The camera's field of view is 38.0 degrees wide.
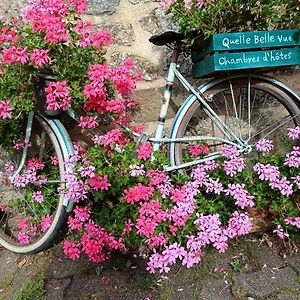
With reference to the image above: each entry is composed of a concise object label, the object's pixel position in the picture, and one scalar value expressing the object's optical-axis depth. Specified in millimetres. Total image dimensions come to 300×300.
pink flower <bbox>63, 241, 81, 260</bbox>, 2197
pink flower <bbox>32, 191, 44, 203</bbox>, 2418
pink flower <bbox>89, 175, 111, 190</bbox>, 2029
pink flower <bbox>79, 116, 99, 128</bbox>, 2168
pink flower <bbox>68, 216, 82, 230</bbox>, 2198
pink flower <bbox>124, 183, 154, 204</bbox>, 1972
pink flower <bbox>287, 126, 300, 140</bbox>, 2244
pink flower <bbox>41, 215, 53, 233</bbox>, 2375
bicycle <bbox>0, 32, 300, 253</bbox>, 2301
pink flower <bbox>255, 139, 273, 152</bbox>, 2229
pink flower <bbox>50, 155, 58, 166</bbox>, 2494
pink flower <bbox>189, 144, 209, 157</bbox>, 2361
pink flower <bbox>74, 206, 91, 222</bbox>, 2217
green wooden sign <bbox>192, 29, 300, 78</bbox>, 2109
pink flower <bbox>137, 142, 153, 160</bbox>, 2084
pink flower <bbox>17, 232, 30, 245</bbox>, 2473
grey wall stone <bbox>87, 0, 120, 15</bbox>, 2416
